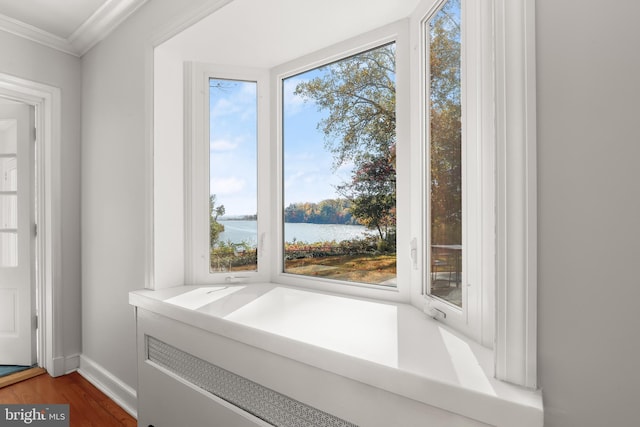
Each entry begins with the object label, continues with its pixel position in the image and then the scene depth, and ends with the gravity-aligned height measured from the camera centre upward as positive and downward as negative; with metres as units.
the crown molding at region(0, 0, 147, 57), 1.88 +1.16
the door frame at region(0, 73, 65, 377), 2.23 +0.03
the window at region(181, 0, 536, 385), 0.70 +0.16
